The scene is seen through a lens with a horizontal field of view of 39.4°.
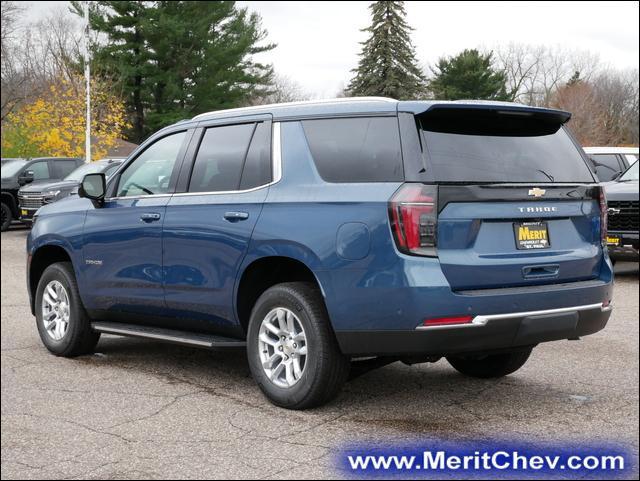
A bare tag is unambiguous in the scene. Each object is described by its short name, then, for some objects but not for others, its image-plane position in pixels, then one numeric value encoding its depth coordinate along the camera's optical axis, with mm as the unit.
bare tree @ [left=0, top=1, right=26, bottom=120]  48394
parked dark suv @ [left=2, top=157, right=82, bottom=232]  23578
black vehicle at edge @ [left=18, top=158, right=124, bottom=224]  19797
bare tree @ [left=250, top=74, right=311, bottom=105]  49906
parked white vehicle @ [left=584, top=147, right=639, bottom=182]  16922
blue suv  5113
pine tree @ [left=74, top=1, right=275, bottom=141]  42844
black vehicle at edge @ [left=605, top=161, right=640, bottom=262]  13445
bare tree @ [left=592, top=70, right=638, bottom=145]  34250
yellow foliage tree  35656
